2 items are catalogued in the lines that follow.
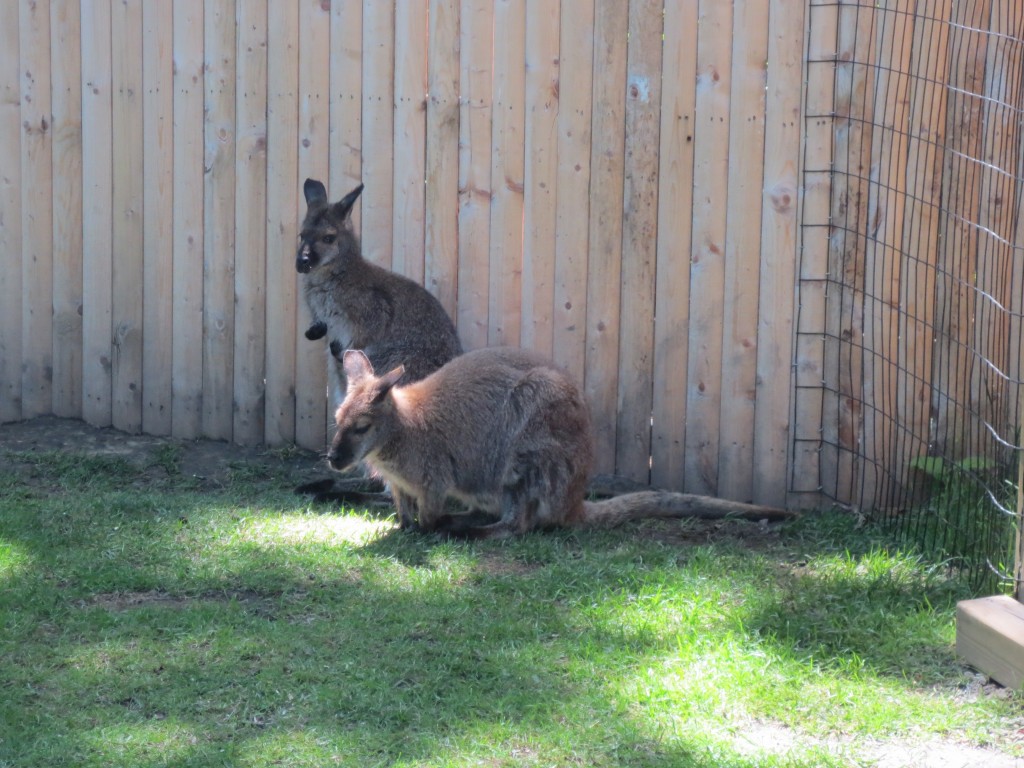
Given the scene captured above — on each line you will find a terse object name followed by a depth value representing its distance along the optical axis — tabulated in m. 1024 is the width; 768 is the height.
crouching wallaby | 12.03
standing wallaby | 13.95
